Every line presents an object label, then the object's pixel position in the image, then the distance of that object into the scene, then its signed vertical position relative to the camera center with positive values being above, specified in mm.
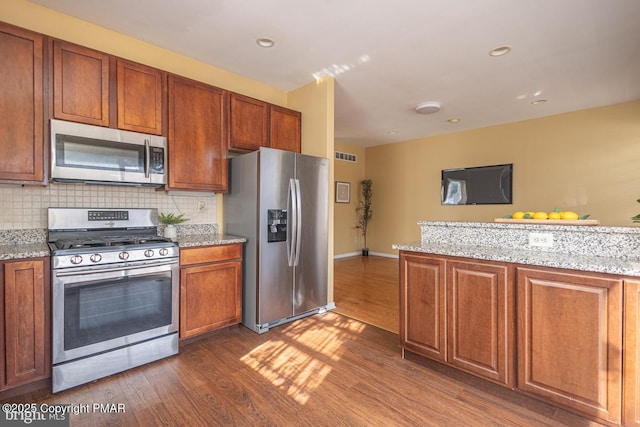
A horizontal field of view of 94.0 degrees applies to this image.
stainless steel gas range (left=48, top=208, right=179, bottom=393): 1964 -593
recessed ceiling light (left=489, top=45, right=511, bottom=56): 2863 +1595
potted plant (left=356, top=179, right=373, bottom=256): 7457 +157
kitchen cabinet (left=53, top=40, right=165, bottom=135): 2180 +977
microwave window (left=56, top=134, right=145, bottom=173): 2170 +460
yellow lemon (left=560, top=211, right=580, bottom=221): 1954 -20
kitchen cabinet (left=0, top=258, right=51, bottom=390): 1801 -677
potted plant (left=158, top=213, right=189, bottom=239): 2785 -82
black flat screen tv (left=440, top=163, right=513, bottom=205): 5410 +536
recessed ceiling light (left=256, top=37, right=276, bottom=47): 2742 +1601
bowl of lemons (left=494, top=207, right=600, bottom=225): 1907 -40
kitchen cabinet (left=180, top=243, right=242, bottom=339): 2531 -674
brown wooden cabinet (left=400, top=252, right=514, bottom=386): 1849 -683
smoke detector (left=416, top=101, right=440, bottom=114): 4398 +1587
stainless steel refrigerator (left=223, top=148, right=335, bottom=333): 2861 -160
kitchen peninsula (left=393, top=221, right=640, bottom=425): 1496 -575
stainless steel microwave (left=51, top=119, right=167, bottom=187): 2158 +457
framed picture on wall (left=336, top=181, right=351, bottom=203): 6957 +511
